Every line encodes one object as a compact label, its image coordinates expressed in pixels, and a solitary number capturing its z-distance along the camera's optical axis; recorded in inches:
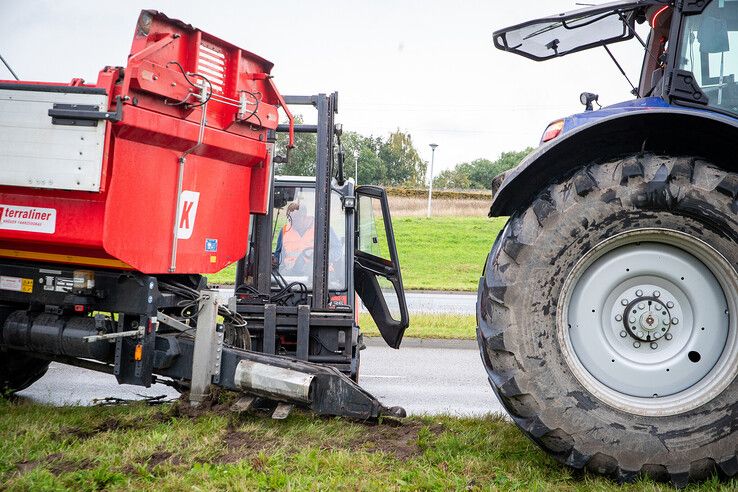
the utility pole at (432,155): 1399.0
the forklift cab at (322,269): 219.9
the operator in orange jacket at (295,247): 273.4
